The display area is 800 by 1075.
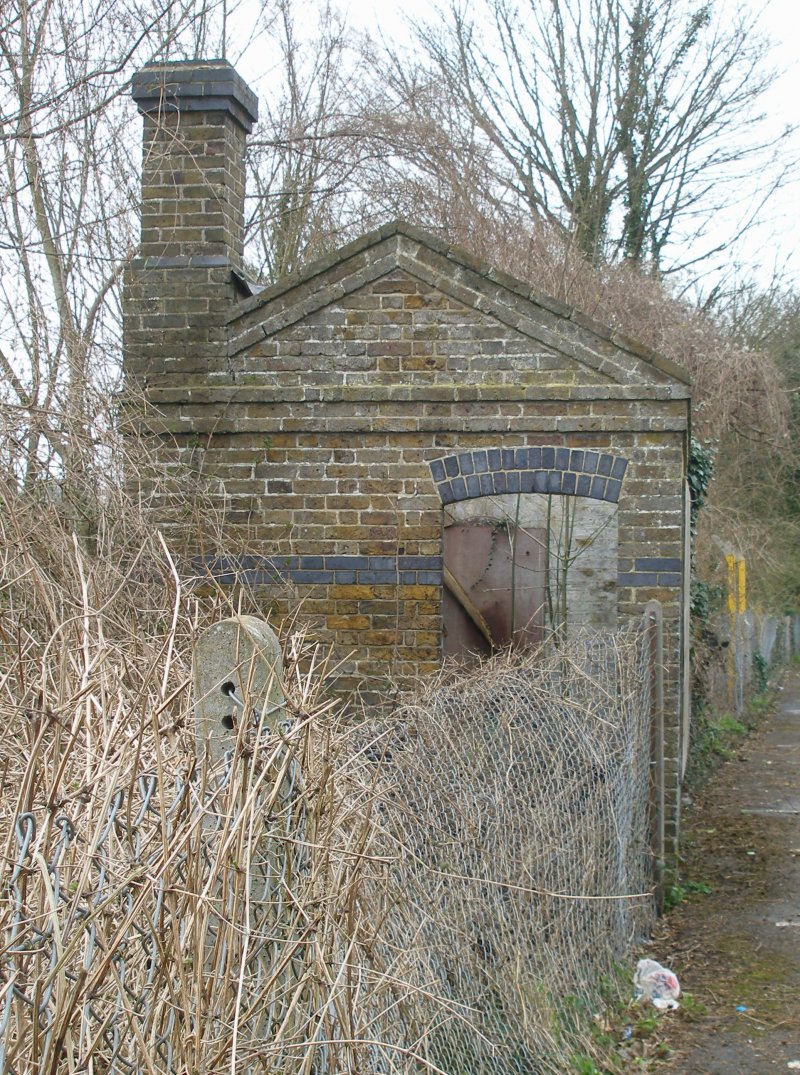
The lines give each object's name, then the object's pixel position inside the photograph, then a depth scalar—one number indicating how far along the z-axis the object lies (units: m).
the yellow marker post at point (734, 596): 18.22
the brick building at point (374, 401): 8.44
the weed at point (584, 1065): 4.72
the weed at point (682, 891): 8.30
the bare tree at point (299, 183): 16.98
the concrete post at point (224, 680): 2.59
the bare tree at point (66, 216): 6.66
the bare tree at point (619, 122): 21.56
